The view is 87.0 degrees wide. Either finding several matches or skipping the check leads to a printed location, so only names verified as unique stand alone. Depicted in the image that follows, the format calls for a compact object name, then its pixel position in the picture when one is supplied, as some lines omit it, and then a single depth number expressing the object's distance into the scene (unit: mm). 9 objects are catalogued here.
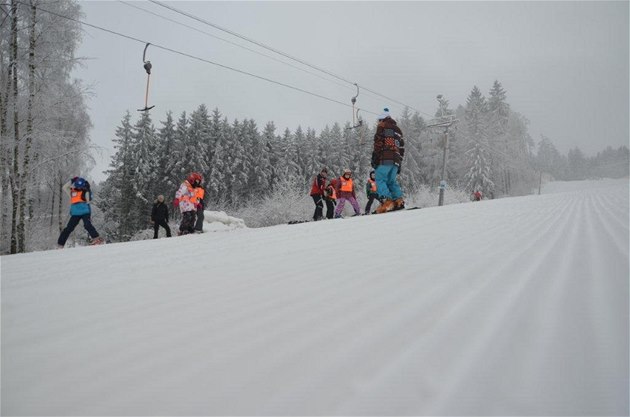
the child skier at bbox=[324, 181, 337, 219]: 9198
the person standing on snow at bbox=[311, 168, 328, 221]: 9102
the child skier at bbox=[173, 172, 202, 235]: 7047
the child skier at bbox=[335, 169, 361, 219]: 8961
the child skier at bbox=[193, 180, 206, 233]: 7301
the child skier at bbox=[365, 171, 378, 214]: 9953
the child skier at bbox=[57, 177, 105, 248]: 5738
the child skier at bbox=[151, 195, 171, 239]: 8789
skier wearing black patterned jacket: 7633
